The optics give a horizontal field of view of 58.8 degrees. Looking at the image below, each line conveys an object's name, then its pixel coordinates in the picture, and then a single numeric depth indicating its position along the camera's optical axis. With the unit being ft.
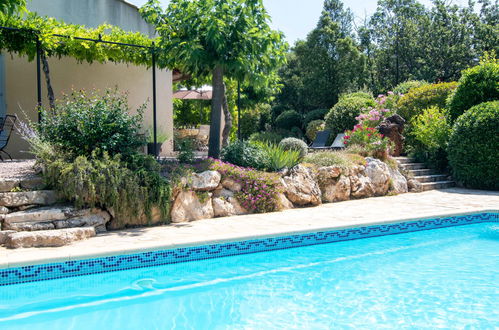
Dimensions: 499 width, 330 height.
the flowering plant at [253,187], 25.73
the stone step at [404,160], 38.88
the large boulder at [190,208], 23.49
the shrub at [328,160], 31.14
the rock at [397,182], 34.22
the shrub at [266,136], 68.61
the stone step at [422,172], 37.47
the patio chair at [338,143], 44.99
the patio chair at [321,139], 50.85
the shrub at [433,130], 38.22
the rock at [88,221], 19.97
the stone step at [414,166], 38.19
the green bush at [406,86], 59.31
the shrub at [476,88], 36.55
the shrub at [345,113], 53.42
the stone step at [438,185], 35.76
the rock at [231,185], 25.67
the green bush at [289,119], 76.79
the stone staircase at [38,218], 18.08
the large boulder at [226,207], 24.93
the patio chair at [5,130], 28.52
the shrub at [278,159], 28.78
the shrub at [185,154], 27.22
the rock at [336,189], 30.32
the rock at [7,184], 20.58
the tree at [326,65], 75.92
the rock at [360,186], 31.81
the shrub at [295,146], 33.86
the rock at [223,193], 25.41
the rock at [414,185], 35.24
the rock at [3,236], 18.51
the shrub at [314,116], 71.41
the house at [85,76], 36.24
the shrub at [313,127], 64.78
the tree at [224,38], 25.53
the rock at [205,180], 24.31
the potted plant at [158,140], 30.95
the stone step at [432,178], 36.68
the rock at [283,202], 26.95
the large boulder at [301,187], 28.07
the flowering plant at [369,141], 35.40
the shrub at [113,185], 20.52
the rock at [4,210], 19.65
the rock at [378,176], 33.09
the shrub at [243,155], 28.14
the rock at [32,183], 21.25
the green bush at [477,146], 33.55
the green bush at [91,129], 22.56
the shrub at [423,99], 45.27
